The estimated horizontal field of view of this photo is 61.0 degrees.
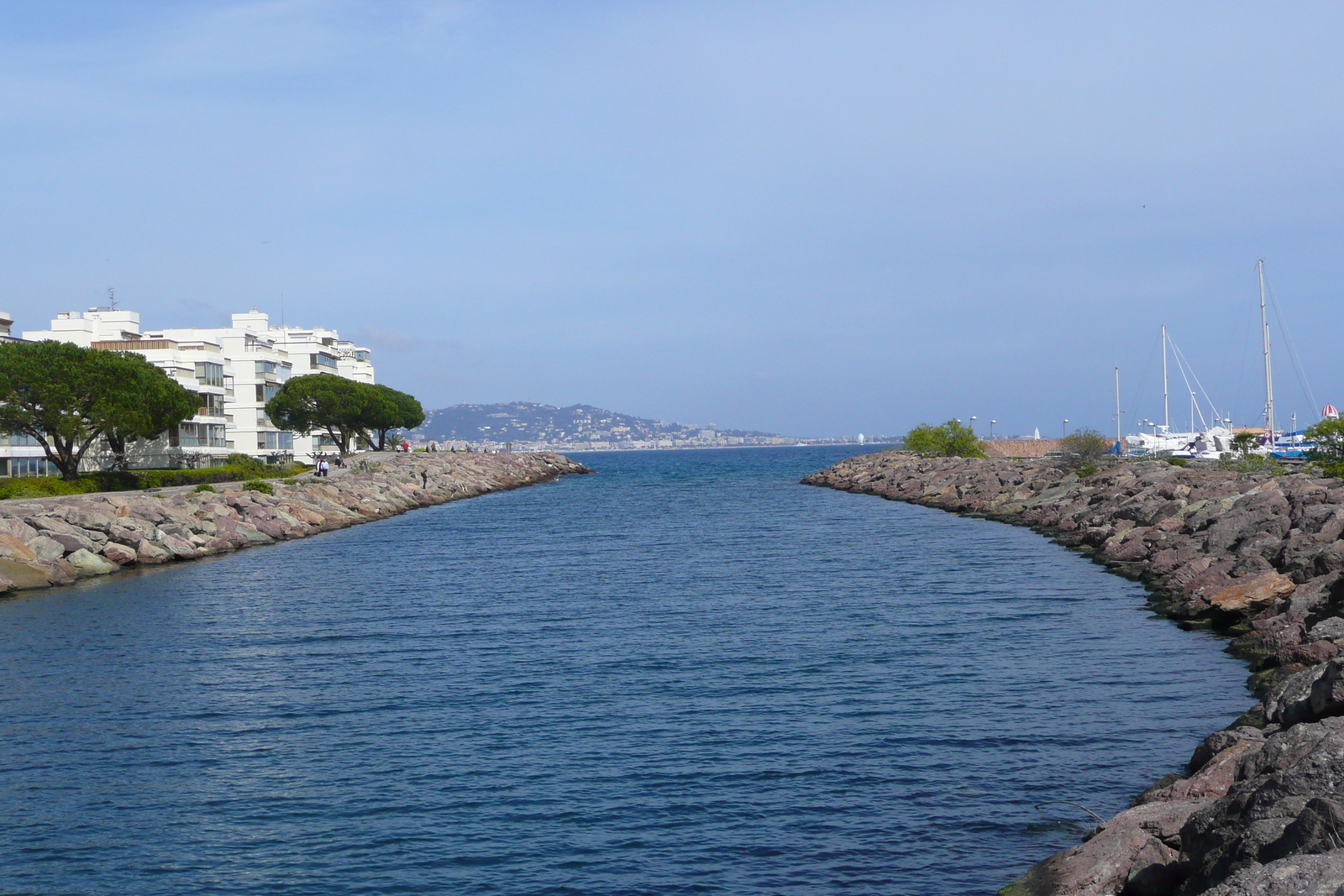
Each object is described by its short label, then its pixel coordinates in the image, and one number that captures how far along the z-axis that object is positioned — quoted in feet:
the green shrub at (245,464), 263.82
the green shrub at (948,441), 337.93
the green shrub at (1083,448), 233.35
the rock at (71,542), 132.09
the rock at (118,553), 136.36
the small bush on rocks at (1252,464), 170.30
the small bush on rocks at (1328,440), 166.50
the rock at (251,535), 168.35
